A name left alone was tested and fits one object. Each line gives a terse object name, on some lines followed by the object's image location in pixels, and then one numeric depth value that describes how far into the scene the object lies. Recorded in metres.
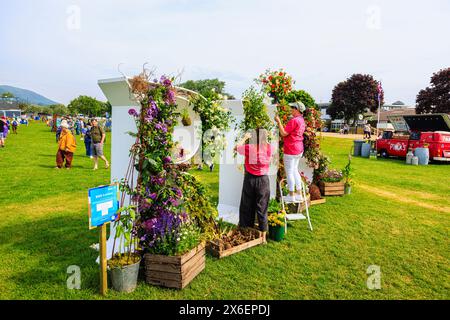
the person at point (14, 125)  28.62
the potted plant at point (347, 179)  8.08
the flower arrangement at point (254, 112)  5.11
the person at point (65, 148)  10.56
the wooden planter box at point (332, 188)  7.77
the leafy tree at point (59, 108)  103.43
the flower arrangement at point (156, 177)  3.49
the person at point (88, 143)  13.96
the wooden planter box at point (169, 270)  3.37
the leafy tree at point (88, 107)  90.06
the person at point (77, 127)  27.93
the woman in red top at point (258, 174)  4.67
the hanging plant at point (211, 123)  4.56
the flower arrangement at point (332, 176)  7.92
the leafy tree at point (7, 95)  104.02
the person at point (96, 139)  10.68
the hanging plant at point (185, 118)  4.25
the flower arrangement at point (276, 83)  5.69
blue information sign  3.00
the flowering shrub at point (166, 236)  3.46
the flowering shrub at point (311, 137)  6.72
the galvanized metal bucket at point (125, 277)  3.28
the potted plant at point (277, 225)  4.86
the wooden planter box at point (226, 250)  4.25
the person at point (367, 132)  23.58
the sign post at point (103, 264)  3.15
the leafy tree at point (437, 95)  38.53
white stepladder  5.29
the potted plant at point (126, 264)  3.27
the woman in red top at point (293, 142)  5.30
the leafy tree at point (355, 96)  49.56
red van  14.24
